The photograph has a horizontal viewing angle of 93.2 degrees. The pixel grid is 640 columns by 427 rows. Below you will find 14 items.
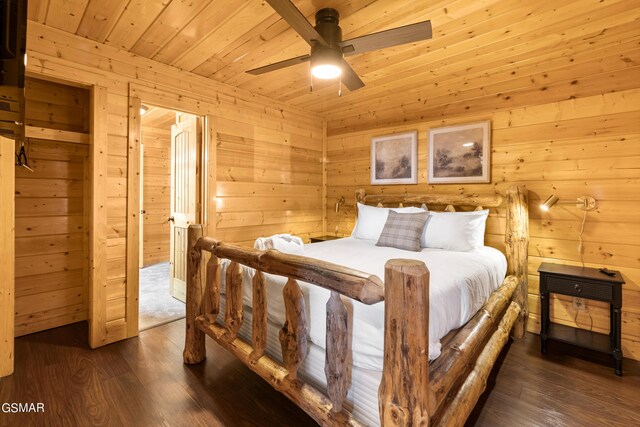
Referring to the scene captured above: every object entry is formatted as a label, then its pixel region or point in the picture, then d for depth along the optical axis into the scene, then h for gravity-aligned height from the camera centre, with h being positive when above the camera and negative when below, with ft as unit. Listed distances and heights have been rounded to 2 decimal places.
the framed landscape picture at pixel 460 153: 10.10 +2.04
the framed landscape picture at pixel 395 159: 11.80 +2.16
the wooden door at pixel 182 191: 10.84 +0.80
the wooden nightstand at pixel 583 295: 7.20 -2.07
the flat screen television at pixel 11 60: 2.39 +1.25
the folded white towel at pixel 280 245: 6.70 -0.75
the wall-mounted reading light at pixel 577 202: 8.32 +0.27
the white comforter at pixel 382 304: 4.28 -1.47
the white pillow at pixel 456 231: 8.92 -0.58
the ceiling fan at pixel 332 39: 4.96 +3.11
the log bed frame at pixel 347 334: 3.34 -2.05
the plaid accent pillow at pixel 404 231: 9.04 -0.59
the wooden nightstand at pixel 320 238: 13.34 -1.19
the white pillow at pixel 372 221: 10.67 -0.33
